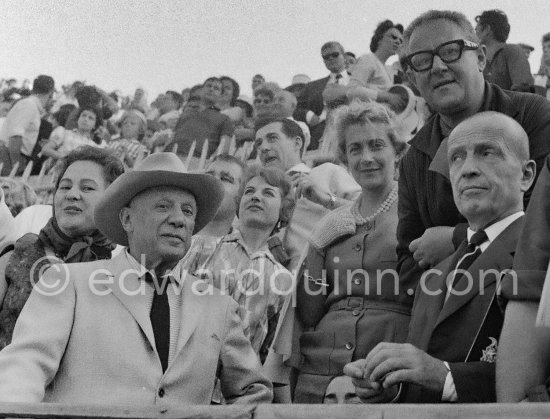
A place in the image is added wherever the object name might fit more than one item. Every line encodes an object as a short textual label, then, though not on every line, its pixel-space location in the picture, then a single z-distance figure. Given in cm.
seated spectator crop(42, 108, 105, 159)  1062
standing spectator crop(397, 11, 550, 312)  401
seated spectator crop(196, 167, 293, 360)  492
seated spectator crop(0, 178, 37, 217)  652
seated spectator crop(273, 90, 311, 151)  839
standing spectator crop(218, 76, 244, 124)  1065
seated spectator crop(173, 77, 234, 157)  967
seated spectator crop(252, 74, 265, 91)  1213
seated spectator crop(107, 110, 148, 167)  1060
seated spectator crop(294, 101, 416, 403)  422
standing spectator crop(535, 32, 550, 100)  891
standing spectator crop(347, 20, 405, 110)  907
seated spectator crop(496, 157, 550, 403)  289
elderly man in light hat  350
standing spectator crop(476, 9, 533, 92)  798
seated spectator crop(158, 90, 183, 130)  1287
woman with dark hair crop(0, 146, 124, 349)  445
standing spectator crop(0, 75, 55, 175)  1096
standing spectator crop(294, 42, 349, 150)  980
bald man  308
